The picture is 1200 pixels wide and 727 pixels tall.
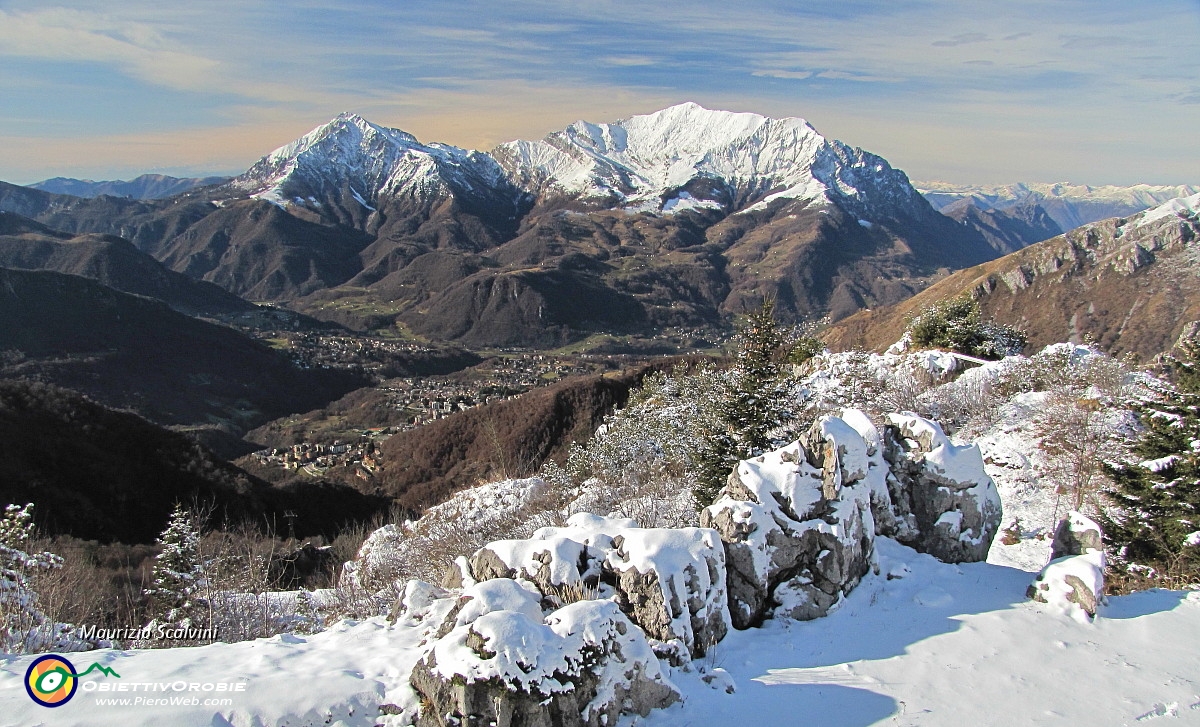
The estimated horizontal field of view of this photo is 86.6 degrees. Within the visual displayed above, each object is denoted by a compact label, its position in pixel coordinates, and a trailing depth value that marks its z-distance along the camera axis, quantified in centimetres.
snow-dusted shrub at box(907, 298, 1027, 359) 3547
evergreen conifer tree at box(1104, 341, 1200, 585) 1382
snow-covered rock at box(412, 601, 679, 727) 719
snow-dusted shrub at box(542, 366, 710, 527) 2019
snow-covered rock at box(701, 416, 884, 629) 1111
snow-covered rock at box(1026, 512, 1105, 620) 1093
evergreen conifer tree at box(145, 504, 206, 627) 1448
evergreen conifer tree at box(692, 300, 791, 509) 1816
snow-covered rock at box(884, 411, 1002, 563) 1371
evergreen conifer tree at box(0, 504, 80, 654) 988
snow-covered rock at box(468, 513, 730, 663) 945
